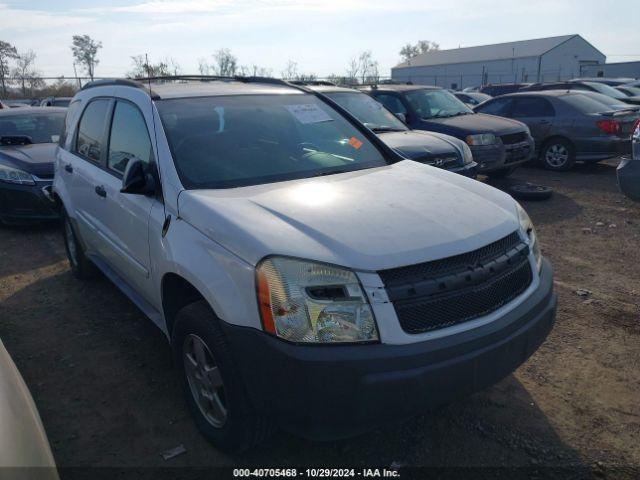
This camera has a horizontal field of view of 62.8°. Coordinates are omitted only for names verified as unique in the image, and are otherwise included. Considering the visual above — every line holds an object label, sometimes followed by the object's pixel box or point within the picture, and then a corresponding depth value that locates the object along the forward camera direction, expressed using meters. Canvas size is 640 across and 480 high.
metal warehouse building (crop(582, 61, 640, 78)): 48.56
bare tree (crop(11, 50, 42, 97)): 30.48
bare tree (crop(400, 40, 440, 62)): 95.50
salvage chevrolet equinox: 2.12
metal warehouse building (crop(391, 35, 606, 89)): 56.50
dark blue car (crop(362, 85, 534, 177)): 8.47
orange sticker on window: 3.72
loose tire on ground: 7.87
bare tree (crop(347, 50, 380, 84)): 37.25
